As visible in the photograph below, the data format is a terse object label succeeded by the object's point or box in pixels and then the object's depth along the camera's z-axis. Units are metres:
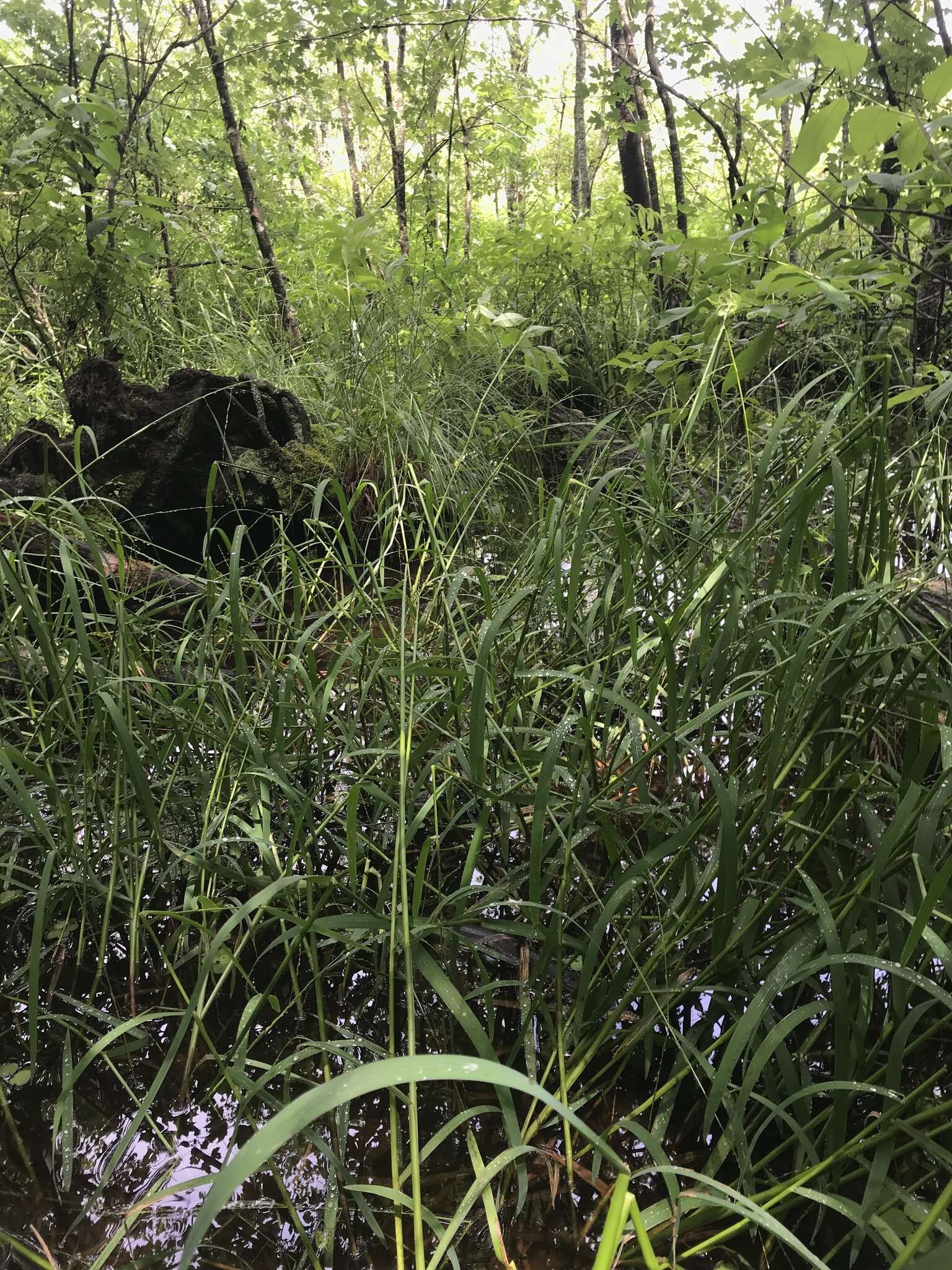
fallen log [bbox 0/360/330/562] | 2.39
